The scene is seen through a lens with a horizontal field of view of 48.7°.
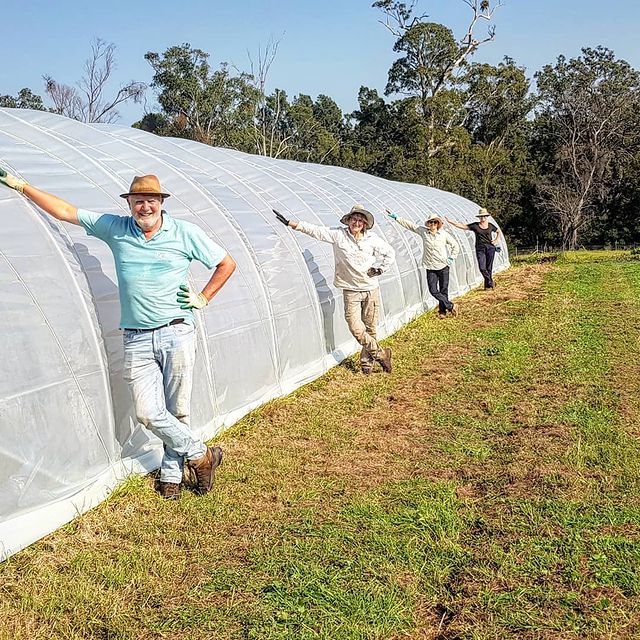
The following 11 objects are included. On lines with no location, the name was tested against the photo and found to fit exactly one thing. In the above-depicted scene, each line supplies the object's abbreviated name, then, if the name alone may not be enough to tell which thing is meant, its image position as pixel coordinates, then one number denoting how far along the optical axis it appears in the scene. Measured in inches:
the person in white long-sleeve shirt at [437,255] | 505.0
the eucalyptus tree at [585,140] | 1678.2
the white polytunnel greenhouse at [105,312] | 179.6
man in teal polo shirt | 182.2
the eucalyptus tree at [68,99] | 1592.0
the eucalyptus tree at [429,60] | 1781.5
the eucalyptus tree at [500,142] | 1700.3
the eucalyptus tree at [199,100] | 1704.0
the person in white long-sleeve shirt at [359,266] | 336.5
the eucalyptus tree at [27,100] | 1931.6
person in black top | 639.8
